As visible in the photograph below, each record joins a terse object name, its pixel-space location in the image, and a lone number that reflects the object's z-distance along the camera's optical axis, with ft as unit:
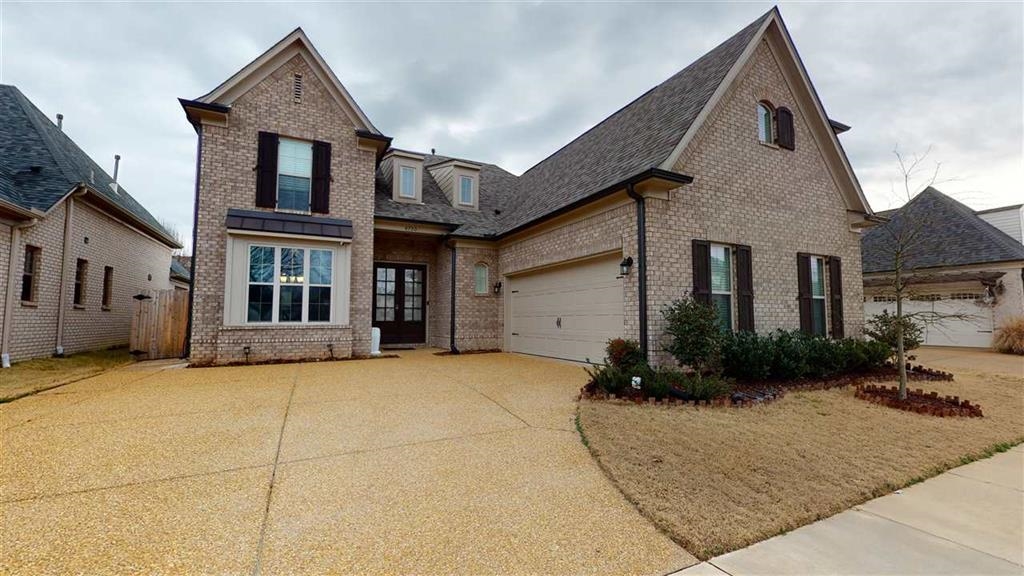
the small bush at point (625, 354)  23.70
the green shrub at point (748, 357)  23.18
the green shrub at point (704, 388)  19.28
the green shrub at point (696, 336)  22.09
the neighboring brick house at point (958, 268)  45.50
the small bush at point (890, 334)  23.40
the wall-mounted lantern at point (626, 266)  25.46
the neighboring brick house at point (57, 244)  27.68
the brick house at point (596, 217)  26.55
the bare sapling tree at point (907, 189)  20.65
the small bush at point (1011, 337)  41.65
